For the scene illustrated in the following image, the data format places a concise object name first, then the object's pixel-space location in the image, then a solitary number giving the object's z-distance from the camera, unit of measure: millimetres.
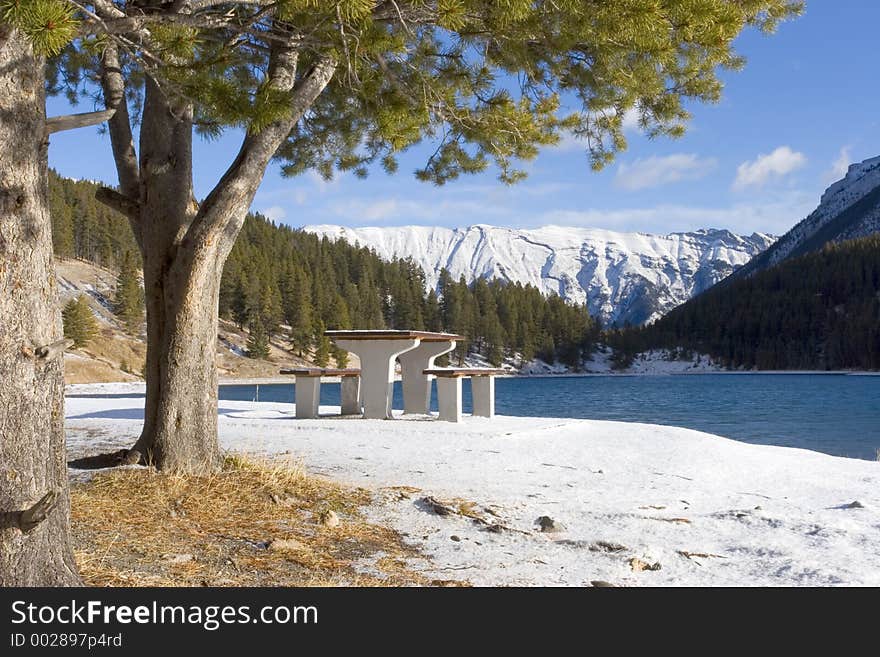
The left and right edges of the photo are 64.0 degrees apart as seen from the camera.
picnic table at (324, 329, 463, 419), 14375
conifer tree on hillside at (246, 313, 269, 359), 83250
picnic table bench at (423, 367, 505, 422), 14391
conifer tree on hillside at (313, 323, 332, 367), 87625
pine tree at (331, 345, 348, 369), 87812
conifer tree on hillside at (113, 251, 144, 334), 77438
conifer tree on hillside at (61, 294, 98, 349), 59094
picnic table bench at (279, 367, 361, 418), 15204
